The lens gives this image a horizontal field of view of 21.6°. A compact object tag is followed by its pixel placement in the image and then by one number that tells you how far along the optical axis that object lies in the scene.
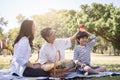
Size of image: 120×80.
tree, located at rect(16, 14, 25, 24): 50.84
